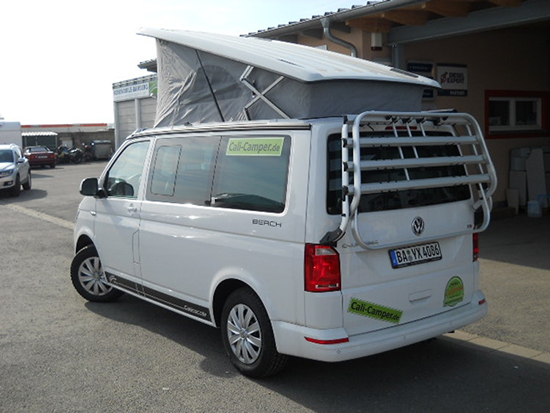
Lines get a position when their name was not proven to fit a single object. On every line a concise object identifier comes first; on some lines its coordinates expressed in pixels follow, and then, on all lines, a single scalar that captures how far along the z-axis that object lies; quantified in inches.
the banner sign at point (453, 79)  456.8
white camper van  170.2
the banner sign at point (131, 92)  1055.9
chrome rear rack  162.2
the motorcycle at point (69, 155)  1786.4
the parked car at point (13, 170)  787.4
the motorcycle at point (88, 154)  1882.4
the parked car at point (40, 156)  1531.7
